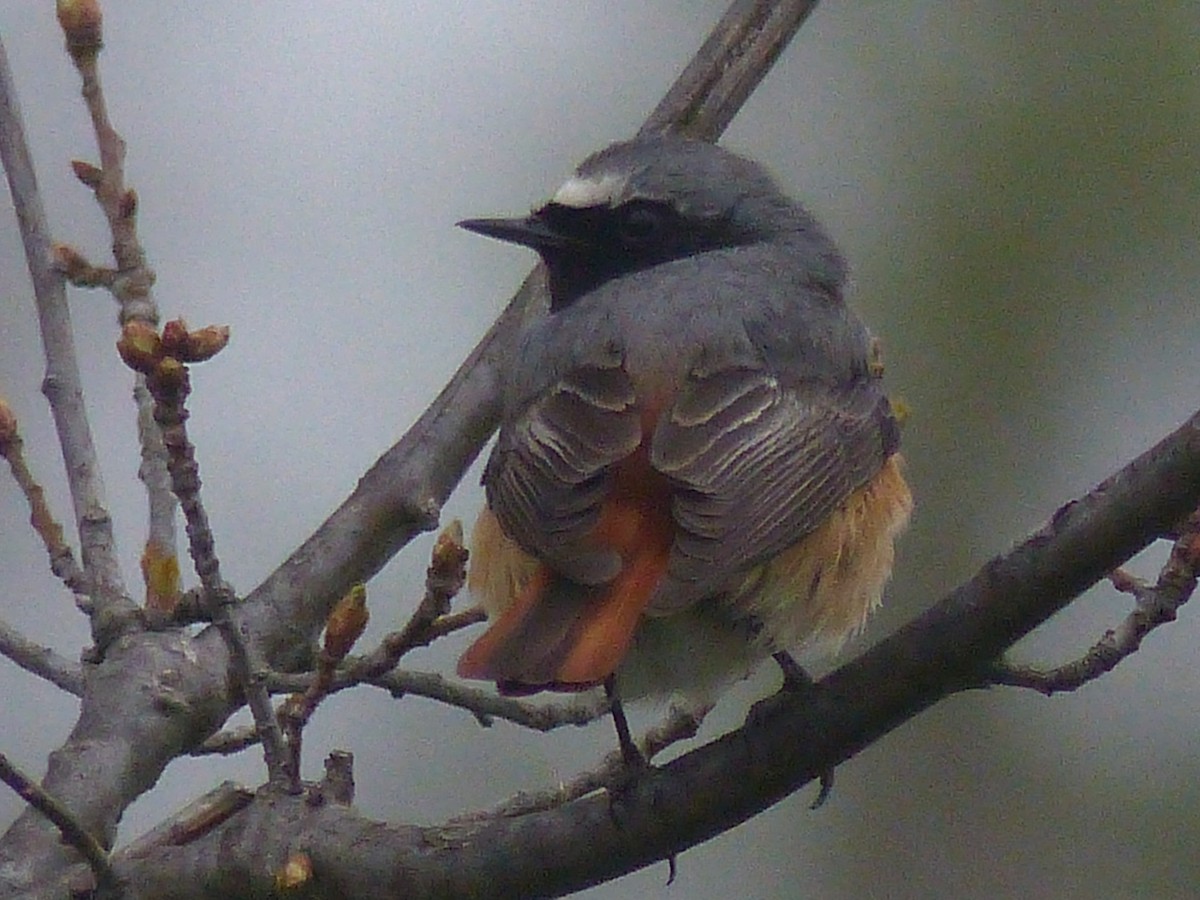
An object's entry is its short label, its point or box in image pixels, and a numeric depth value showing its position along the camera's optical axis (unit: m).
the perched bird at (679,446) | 6.12
